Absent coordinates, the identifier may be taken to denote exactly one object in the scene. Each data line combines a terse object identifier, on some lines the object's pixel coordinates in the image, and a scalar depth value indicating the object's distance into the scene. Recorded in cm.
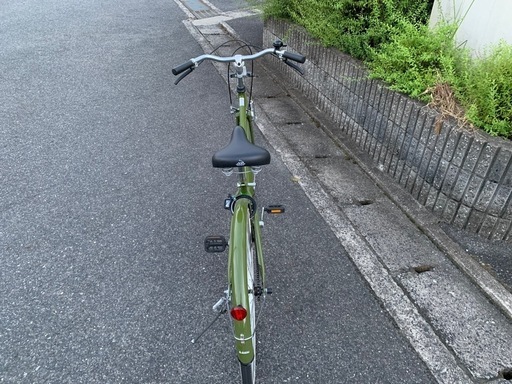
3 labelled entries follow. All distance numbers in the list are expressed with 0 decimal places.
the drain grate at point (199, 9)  1010
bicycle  162
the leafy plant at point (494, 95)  279
